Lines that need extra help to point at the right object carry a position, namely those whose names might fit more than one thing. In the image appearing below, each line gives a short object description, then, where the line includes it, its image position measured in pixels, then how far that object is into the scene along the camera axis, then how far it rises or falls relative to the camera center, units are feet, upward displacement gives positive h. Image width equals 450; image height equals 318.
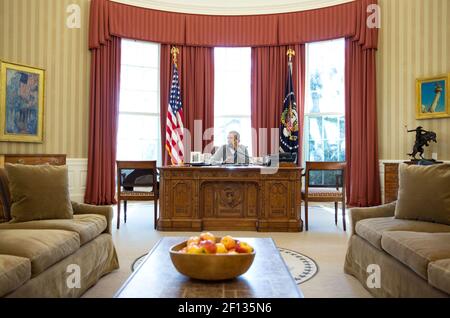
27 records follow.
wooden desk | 15.52 -1.47
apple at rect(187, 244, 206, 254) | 5.68 -1.33
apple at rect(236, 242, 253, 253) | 5.93 -1.36
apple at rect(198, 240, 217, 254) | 5.71 -1.29
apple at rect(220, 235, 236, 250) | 5.99 -1.29
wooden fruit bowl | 5.52 -1.51
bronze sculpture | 18.06 +1.07
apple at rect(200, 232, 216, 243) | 6.20 -1.25
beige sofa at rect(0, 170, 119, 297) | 5.99 -1.75
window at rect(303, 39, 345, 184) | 22.76 +3.46
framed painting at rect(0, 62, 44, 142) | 18.44 +2.82
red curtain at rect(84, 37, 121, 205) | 21.56 +2.16
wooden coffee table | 5.06 -1.74
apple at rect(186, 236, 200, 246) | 6.21 -1.31
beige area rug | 8.68 -2.89
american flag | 20.44 +1.87
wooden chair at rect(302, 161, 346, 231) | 16.03 -1.30
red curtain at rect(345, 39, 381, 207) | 21.06 +1.89
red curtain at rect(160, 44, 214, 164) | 23.38 +4.52
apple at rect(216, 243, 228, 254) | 5.81 -1.34
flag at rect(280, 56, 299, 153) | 21.93 +2.22
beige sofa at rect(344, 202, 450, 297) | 6.06 -1.70
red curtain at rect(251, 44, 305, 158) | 23.24 +4.35
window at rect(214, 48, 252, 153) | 24.09 +4.26
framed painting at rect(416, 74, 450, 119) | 18.76 +3.21
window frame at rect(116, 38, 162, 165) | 23.20 +2.94
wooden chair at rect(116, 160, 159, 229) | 16.29 -0.94
